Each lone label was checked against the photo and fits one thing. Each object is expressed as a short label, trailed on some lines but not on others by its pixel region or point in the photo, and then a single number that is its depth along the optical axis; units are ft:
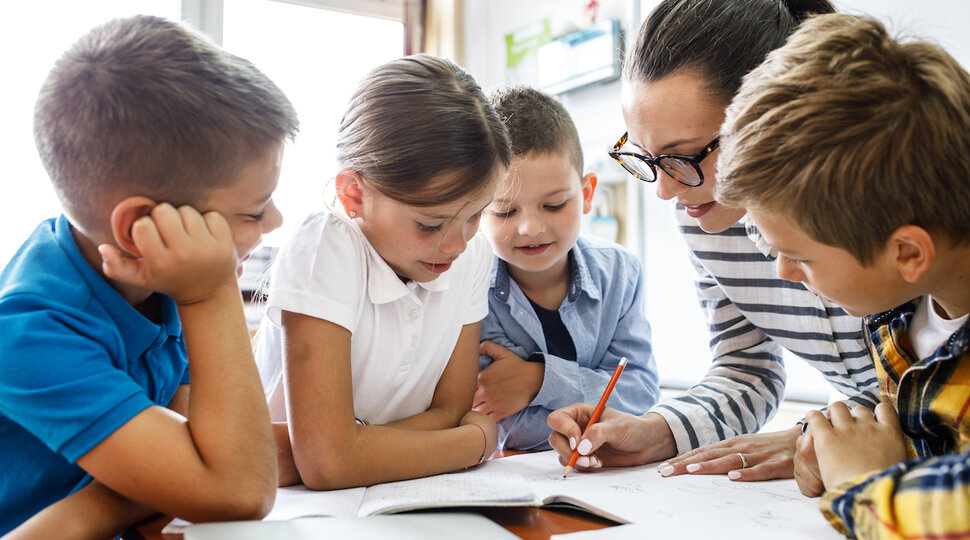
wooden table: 2.18
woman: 3.12
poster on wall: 9.70
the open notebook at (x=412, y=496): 2.28
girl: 2.91
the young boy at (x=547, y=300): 4.09
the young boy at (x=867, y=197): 2.12
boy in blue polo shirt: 2.16
